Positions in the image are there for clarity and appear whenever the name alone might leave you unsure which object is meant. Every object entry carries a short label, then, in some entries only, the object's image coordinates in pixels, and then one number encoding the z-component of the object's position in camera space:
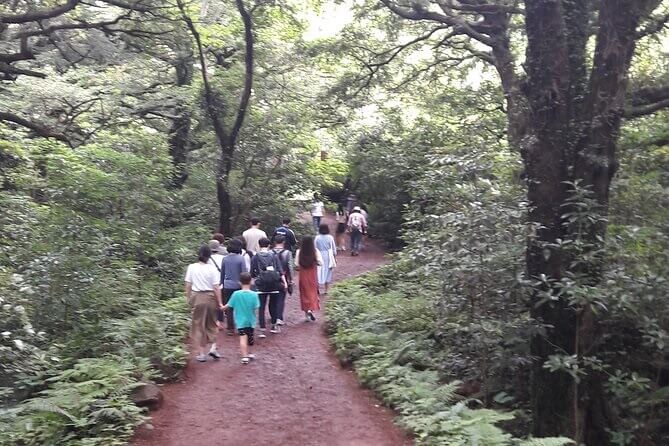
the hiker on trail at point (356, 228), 21.28
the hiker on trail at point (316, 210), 23.09
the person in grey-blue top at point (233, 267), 10.51
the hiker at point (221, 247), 11.65
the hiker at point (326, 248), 14.33
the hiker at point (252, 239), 12.99
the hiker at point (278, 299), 11.53
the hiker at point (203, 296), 9.50
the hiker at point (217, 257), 10.80
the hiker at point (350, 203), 23.81
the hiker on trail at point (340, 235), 23.20
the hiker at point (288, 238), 14.20
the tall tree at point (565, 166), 7.04
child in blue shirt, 9.64
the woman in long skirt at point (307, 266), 12.08
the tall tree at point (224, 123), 16.34
